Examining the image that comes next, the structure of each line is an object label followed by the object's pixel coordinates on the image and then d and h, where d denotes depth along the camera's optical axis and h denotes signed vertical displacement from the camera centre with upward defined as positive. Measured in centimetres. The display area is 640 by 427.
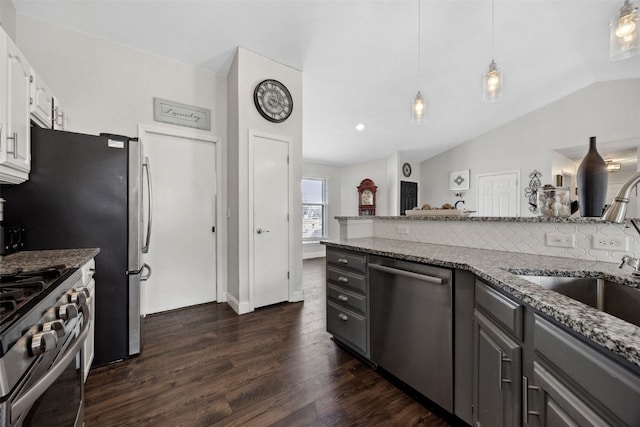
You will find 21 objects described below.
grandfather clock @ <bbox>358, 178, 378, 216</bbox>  645 +39
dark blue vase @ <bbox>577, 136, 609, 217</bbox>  132 +16
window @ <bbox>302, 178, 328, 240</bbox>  643 +12
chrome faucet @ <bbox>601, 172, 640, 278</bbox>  91 +4
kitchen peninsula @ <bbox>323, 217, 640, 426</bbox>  59 -33
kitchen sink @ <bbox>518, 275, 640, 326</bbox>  96 -33
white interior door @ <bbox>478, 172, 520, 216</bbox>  549 +41
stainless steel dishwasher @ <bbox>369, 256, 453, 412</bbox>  135 -65
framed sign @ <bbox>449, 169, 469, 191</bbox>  625 +80
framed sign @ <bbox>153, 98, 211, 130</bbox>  288 +113
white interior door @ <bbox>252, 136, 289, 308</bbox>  299 -10
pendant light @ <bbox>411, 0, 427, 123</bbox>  247 +101
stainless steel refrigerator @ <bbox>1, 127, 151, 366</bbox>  165 +0
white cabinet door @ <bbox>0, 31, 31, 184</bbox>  132 +52
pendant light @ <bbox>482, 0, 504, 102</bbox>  221 +111
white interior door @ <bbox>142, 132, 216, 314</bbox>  288 -13
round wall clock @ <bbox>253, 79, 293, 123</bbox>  298 +133
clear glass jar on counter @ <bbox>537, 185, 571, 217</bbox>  152 +7
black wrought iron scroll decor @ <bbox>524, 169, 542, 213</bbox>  513 +59
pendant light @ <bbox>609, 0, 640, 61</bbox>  156 +111
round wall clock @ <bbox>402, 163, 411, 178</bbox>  652 +110
